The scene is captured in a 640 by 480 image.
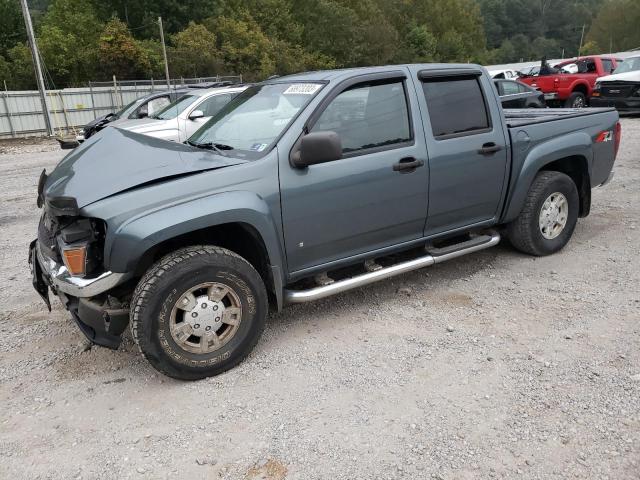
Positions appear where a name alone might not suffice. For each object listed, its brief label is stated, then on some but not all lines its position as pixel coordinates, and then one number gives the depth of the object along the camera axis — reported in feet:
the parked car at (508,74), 82.73
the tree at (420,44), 246.27
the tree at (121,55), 128.67
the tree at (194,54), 136.56
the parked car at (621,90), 52.90
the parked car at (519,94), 48.11
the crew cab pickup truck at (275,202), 10.53
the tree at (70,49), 134.62
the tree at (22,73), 131.75
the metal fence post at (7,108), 71.10
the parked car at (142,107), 43.50
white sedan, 35.40
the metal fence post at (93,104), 82.69
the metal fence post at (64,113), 77.46
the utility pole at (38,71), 68.67
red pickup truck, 59.21
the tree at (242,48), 147.74
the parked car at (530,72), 67.39
